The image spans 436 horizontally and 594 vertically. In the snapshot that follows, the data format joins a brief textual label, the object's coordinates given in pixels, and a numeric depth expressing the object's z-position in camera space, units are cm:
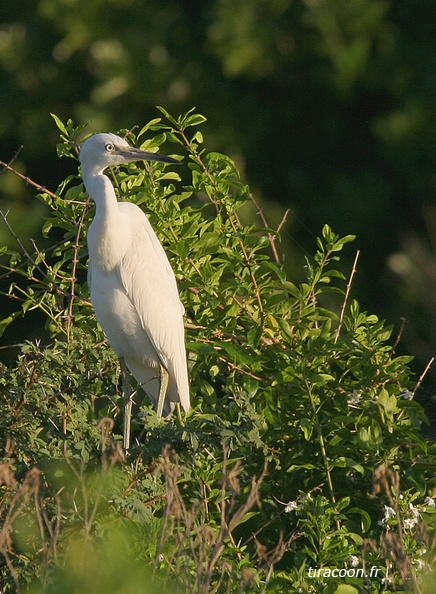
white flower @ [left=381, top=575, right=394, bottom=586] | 453
